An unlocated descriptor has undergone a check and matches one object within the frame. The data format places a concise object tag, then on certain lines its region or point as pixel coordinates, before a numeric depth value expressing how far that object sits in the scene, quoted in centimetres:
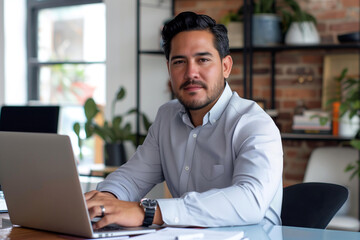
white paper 144
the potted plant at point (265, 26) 414
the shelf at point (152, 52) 457
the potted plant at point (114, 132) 454
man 176
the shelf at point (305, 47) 393
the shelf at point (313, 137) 393
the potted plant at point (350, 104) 370
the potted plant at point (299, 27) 405
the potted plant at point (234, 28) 428
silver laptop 145
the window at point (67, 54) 542
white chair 399
